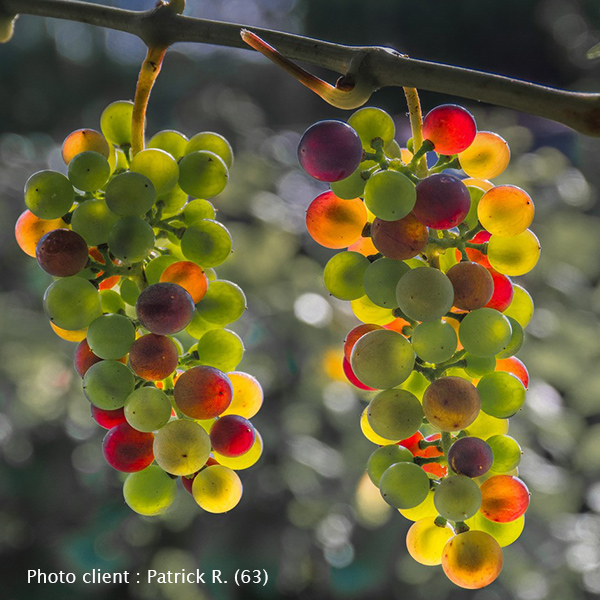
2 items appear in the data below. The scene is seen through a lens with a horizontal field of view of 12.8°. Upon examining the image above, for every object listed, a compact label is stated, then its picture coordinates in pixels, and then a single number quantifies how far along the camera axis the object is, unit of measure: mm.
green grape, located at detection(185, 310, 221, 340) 669
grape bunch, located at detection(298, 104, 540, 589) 629
